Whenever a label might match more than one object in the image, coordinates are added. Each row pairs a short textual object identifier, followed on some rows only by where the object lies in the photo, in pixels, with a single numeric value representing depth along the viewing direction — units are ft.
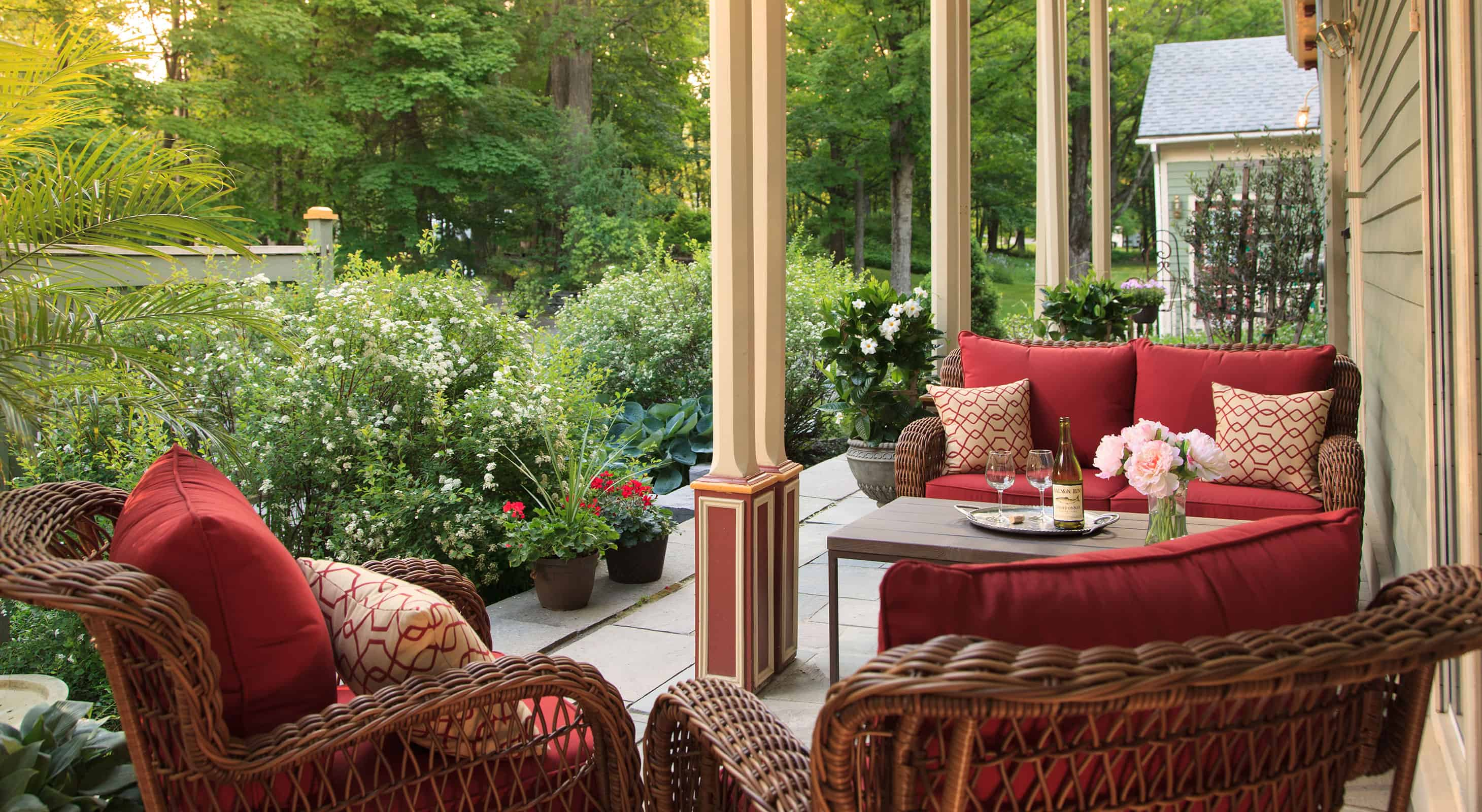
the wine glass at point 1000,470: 9.23
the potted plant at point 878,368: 16.87
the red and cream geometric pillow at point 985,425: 13.47
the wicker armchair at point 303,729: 4.57
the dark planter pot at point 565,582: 13.14
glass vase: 7.77
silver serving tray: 9.35
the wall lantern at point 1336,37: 17.04
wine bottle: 9.26
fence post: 26.09
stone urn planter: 17.53
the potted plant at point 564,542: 13.15
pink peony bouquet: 7.64
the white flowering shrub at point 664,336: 26.40
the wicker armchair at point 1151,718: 3.36
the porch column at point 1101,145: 23.86
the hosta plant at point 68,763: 6.21
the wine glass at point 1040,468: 9.15
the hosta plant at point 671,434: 23.50
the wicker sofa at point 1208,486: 11.24
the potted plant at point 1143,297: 20.06
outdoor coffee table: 8.98
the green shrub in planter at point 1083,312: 19.71
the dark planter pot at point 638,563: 14.17
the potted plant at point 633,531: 14.16
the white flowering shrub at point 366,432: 13.94
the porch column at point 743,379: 9.66
